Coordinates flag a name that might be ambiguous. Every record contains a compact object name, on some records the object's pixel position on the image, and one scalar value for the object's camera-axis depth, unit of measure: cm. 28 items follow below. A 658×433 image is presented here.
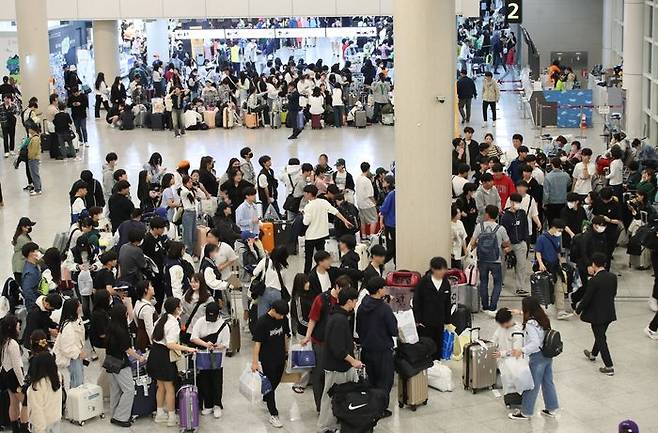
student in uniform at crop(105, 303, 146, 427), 1132
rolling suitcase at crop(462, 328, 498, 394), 1212
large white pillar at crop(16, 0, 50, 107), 2823
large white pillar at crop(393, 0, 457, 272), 1419
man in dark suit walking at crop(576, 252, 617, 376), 1219
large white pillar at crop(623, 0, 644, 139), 2459
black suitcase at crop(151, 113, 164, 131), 2967
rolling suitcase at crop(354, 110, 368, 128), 2909
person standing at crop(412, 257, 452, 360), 1229
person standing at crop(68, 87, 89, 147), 2673
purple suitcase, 1130
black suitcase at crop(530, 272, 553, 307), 1427
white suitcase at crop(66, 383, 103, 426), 1161
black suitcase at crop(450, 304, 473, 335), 1341
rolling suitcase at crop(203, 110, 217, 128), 2973
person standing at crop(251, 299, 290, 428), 1110
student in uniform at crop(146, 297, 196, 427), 1119
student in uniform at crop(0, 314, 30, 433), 1091
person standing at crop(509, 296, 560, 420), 1105
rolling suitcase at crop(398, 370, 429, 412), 1175
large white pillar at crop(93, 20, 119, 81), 3266
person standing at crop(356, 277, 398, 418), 1104
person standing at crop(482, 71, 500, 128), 2864
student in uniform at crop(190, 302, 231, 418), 1138
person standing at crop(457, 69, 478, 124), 2889
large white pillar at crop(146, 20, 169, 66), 3862
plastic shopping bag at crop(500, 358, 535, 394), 1117
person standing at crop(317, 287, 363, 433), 1070
